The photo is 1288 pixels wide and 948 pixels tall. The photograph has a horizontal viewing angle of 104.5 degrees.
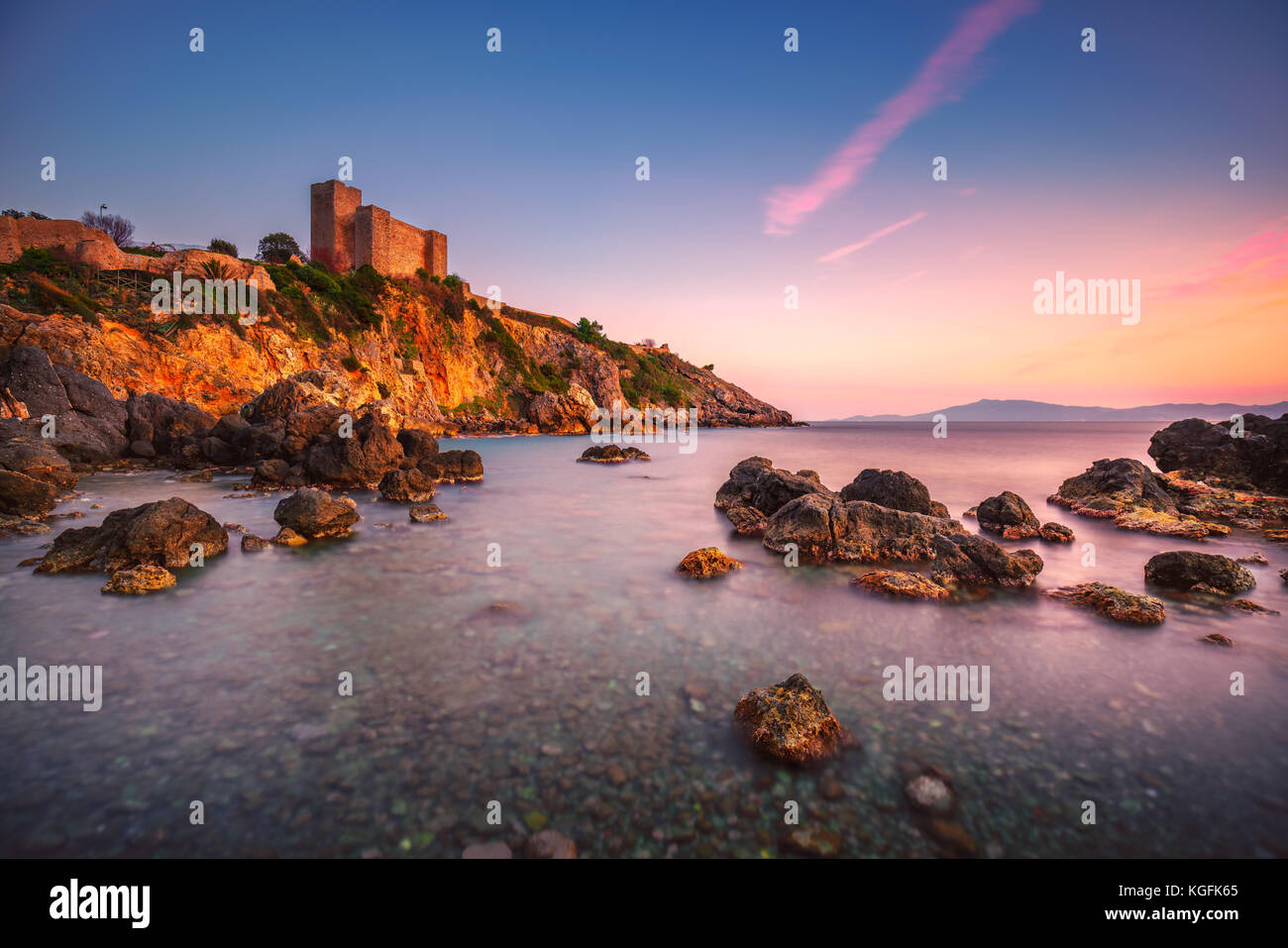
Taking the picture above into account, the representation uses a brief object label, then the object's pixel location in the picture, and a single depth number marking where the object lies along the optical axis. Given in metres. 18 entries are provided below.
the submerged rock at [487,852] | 2.94
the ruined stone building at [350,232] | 56.91
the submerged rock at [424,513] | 12.80
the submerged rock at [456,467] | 21.21
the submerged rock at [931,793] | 3.33
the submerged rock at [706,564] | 8.57
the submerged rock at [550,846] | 2.95
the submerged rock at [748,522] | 12.01
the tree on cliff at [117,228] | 53.44
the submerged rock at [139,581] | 7.06
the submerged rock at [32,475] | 10.94
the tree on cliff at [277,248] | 64.94
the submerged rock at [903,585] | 7.38
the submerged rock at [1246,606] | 6.89
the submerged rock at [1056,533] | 10.80
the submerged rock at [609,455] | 31.05
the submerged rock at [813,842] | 3.00
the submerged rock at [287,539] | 9.95
